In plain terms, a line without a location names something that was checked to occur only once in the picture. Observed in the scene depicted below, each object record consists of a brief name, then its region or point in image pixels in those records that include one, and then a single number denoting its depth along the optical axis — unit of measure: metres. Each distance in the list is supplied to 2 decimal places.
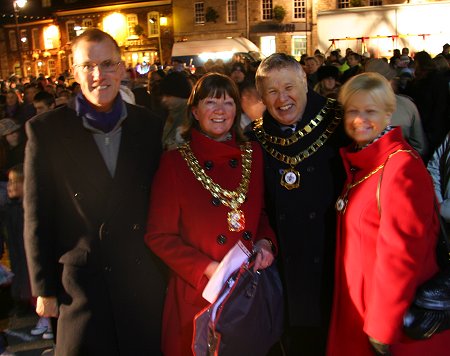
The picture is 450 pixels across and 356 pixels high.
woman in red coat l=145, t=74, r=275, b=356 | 2.70
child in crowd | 4.79
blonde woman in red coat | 2.24
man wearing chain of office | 2.90
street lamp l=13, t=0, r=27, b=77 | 22.73
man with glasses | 2.58
